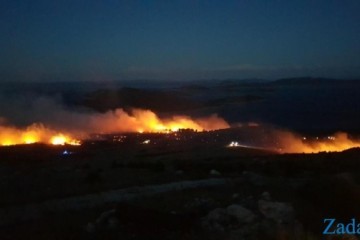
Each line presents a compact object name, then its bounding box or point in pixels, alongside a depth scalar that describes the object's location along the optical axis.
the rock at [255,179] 16.03
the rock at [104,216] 11.15
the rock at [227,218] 10.47
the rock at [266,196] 13.17
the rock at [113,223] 10.66
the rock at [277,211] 10.99
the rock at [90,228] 10.64
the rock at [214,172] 19.60
